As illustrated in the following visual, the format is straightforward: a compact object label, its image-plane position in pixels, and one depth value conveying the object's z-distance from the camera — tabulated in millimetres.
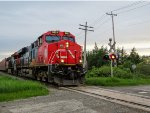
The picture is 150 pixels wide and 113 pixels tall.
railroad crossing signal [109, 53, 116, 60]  23250
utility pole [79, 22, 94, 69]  55594
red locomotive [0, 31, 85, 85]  20531
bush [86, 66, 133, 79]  27531
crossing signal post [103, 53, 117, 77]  23261
